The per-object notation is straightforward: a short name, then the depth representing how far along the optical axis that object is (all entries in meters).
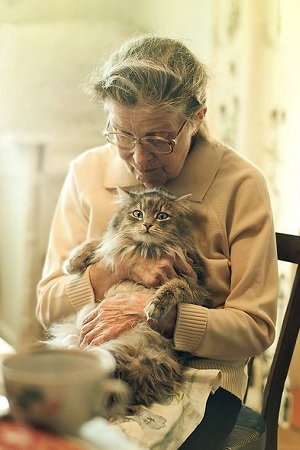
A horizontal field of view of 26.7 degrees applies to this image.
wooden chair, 1.60
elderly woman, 1.51
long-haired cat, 1.43
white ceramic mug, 0.63
